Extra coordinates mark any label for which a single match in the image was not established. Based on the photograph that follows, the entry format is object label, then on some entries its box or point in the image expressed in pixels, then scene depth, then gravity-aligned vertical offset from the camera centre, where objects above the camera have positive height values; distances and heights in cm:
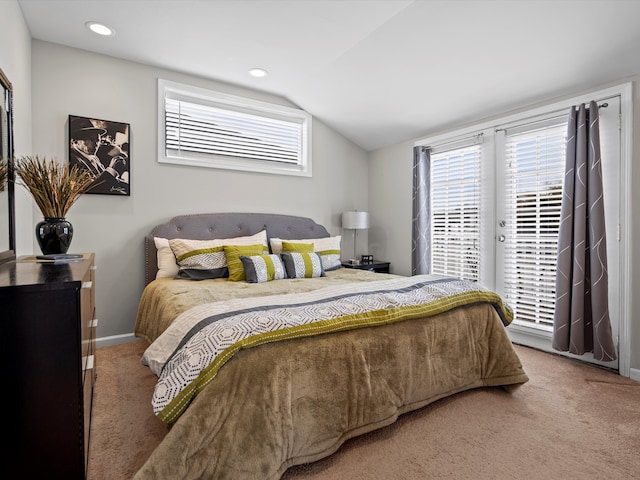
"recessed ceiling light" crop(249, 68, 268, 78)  333 +160
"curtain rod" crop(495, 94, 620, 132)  257 +101
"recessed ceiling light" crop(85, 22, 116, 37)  264 +161
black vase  191 +1
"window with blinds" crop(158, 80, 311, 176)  346 +114
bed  130 -58
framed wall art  297 +74
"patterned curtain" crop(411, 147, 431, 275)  389 +29
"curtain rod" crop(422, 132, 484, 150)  345 +100
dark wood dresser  109 -45
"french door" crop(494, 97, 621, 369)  255 +19
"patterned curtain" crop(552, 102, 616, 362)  250 -12
